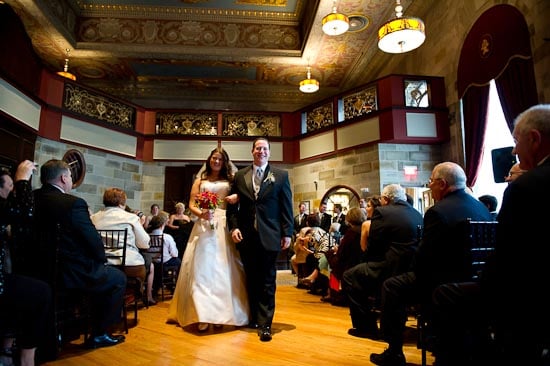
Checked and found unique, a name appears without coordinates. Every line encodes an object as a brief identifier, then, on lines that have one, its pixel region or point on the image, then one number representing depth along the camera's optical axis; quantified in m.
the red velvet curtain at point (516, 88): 5.07
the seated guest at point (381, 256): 2.92
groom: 3.06
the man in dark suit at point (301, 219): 8.45
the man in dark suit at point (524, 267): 1.30
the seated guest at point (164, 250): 4.77
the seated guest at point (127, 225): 3.48
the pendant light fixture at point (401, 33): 5.27
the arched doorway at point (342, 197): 8.43
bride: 3.06
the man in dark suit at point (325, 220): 8.23
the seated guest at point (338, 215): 8.05
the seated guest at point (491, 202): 3.95
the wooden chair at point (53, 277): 2.08
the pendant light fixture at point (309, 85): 9.58
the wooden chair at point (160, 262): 4.57
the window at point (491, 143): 6.11
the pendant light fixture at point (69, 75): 8.38
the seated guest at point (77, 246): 2.38
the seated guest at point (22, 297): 1.79
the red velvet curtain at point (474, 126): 6.28
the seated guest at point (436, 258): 2.06
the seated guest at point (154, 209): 8.59
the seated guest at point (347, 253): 4.11
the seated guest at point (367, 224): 3.71
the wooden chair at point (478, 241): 1.97
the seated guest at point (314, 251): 5.16
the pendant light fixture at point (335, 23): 6.45
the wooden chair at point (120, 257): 3.19
